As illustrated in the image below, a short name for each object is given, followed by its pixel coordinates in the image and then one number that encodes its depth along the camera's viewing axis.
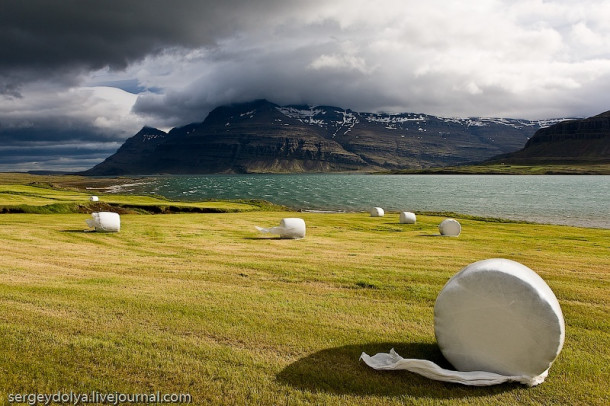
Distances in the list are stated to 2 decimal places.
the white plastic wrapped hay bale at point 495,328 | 8.76
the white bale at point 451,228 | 41.56
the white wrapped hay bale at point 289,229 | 34.53
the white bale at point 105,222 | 34.66
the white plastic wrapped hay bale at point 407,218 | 56.06
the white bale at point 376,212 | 69.50
